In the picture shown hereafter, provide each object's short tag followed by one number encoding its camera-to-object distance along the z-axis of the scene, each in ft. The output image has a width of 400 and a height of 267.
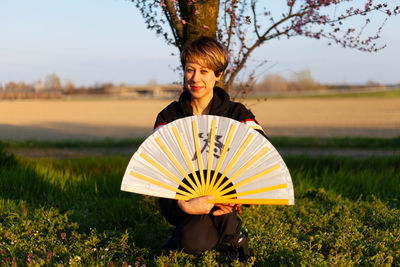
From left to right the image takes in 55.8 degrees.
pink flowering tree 14.21
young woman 8.52
